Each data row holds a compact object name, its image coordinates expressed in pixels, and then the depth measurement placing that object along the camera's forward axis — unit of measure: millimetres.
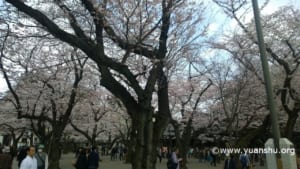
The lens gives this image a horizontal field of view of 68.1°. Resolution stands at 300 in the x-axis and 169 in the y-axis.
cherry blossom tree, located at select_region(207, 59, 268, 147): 11061
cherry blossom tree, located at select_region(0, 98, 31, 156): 18207
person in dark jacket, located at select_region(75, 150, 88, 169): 7666
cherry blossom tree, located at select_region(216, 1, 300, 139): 9427
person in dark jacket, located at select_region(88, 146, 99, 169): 7759
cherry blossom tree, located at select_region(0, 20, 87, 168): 10899
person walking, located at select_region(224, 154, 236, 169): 7418
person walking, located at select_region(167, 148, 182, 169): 8173
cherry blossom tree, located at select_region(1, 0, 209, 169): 5701
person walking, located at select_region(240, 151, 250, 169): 12387
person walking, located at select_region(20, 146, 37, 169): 5306
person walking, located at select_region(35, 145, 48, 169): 6791
